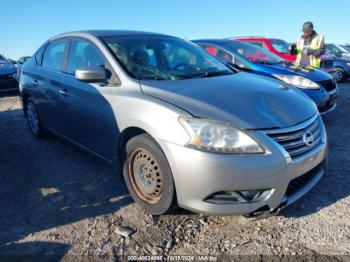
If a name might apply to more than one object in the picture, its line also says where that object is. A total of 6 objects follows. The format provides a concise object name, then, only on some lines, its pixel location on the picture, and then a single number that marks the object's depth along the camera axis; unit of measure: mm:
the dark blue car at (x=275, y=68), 5684
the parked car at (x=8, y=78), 10023
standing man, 8055
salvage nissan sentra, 2578
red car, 9797
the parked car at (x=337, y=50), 13979
